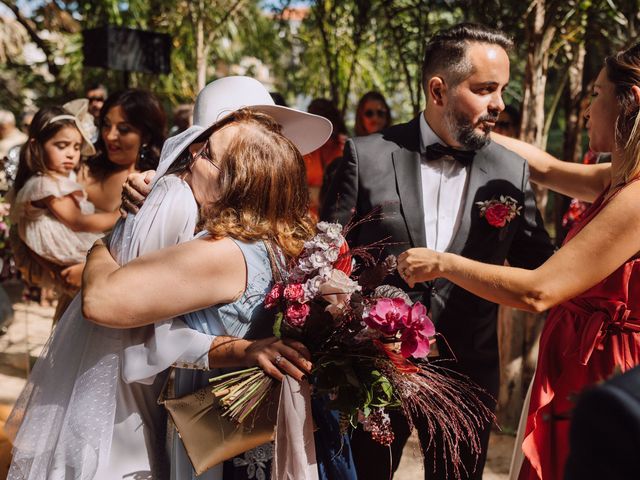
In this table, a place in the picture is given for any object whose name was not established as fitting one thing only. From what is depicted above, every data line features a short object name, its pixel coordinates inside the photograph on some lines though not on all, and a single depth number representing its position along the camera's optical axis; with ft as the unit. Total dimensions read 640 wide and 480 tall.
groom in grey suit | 9.46
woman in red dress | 7.26
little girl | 13.39
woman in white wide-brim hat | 6.48
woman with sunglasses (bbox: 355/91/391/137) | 22.48
